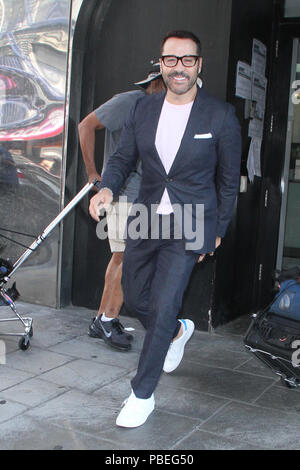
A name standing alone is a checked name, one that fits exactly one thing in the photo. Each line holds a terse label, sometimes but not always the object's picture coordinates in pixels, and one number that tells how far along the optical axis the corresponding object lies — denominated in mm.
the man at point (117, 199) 4613
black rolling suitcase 3479
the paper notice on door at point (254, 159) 5430
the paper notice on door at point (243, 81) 5082
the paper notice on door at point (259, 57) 5367
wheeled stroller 4359
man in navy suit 3238
